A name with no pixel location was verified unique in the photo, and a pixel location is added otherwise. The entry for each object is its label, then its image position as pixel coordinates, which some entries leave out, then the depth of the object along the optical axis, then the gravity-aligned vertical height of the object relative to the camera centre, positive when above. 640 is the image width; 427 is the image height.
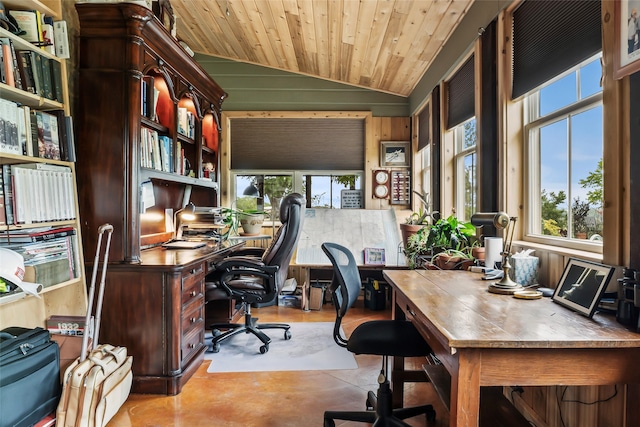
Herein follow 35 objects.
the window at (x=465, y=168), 3.44 +0.32
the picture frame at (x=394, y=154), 5.30 +0.68
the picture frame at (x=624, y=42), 1.37 +0.59
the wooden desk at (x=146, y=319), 2.40 -0.70
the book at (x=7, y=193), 1.83 +0.07
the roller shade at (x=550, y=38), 1.80 +0.86
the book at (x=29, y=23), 2.00 +0.96
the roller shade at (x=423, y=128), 4.58 +0.92
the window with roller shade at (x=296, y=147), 5.38 +0.79
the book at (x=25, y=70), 1.93 +0.69
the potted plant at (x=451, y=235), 2.91 -0.25
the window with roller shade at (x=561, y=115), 1.86 +0.47
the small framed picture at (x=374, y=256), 4.59 -0.63
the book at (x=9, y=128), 1.79 +0.38
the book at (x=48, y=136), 2.04 +0.39
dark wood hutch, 2.40 +0.09
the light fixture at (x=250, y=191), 4.72 +0.17
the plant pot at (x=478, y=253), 2.50 -0.33
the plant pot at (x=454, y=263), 2.58 -0.41
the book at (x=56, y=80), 2.10 +0.70
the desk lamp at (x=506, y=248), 1.75 -0.23
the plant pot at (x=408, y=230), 3.86 -0.28
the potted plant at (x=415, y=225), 3.88 -0.23
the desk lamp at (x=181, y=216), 3.57 -0.10
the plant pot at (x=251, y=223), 4.54 -0.21
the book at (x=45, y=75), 2.03 +0.70
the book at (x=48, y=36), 2.08 +0.93
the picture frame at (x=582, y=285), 1.33 -0.31
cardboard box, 4.45 -1.09
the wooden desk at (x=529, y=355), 1.11 -0.45
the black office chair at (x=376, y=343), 1.82 -0.67
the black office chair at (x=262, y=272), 3.02 -0.54
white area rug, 2.82 -1.19
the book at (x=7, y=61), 1.83 +0.70
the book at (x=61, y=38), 2.12 +0.93
